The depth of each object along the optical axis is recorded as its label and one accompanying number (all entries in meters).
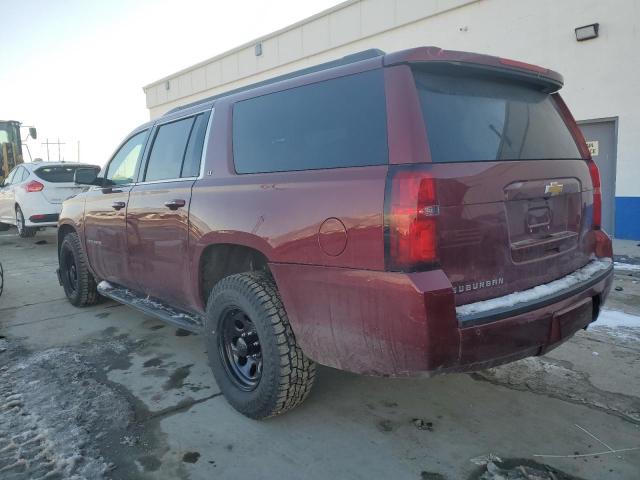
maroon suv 2.20
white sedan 10.40
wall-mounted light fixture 9.01
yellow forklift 14.90
